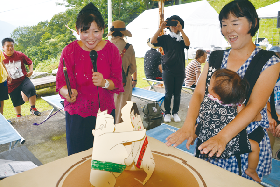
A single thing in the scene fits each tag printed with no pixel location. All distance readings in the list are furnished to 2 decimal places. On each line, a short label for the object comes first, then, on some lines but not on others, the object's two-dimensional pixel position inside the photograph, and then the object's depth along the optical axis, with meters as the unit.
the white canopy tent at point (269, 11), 7.72
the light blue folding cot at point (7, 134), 2.46
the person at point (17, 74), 4.16
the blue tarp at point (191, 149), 1.84
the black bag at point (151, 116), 3.80
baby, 1.29
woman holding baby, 1.14
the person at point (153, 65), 5.35
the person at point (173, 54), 3.55
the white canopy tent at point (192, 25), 12.91
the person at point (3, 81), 3.64
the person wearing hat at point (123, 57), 3.08
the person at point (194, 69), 4.94
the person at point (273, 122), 1.67
